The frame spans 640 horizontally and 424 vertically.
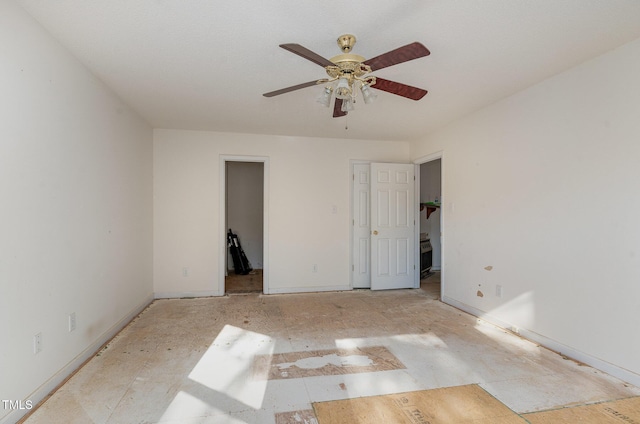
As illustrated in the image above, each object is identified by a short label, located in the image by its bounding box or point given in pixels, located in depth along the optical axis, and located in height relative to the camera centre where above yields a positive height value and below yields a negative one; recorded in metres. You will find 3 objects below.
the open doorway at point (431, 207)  6.83 +0.05
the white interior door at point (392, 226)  5.09 -0.26
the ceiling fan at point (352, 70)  1.86 +0.90
